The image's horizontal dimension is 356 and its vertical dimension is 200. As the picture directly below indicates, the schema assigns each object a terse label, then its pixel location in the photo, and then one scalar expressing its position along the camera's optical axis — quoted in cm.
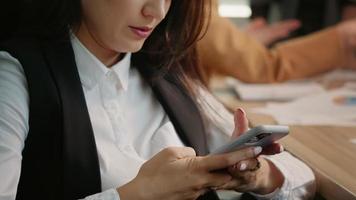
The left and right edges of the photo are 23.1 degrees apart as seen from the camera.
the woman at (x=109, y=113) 112
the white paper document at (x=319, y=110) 157
